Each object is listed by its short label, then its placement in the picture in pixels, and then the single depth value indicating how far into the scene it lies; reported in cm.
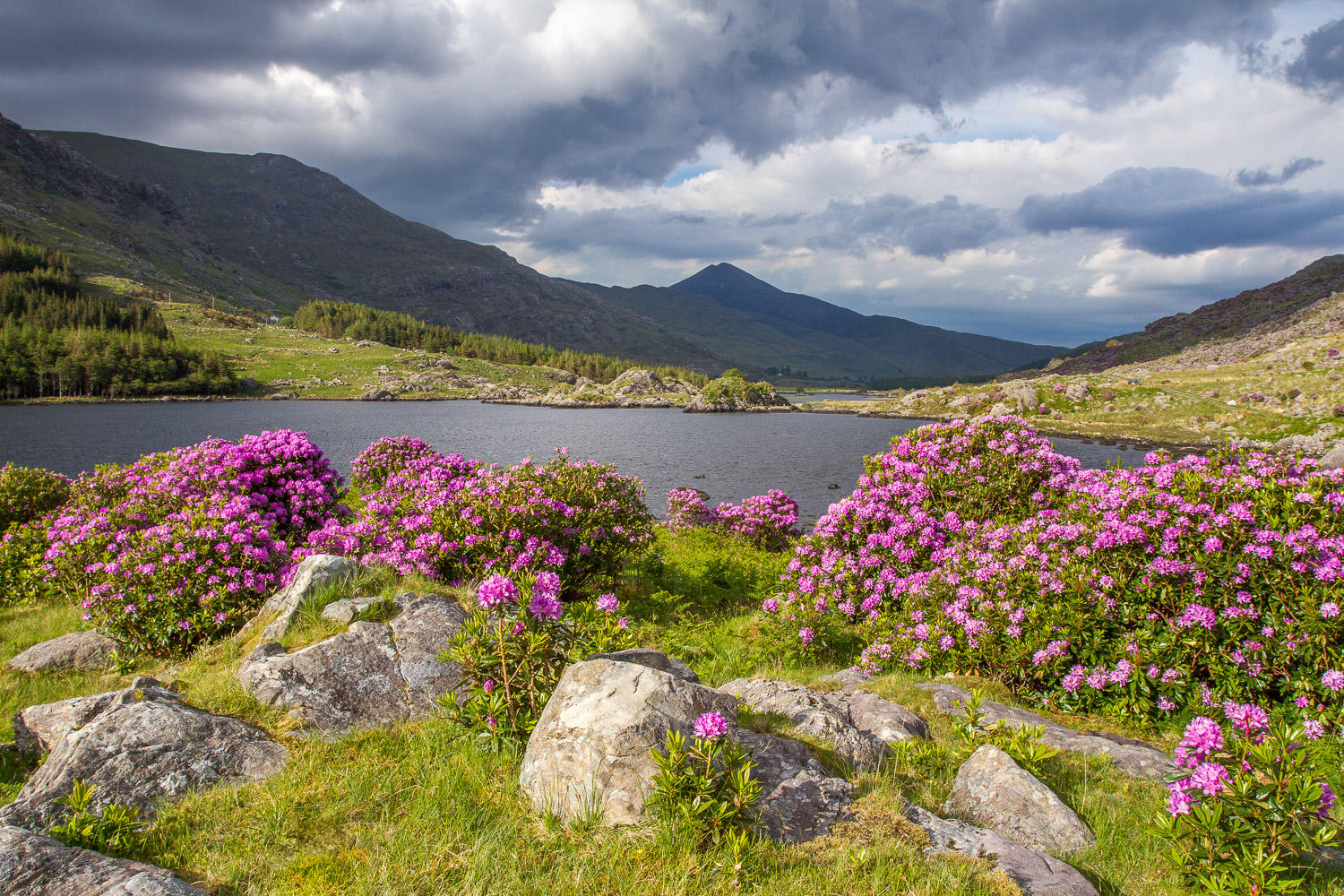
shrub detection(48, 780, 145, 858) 420
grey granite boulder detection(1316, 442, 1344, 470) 3741
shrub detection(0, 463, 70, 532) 1728
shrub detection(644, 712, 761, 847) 426
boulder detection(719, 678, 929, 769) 652
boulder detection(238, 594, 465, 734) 668
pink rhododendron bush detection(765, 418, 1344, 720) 820
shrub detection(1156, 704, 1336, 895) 402
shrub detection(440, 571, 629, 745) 581
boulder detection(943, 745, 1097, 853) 529
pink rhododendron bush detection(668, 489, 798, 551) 2617
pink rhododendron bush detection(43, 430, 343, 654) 1030
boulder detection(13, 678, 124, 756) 623
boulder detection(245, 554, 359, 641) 877
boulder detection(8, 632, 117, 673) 1026
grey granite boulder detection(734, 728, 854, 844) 484
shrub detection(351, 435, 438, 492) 2172
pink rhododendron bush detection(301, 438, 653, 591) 1206
